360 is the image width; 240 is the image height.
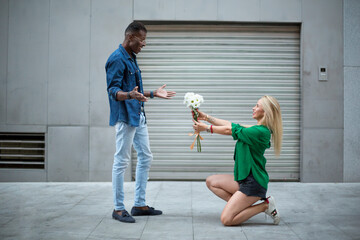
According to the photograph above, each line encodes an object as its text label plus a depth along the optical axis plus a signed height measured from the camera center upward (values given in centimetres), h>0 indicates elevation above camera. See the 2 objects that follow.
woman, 397 -42
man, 417 +19
